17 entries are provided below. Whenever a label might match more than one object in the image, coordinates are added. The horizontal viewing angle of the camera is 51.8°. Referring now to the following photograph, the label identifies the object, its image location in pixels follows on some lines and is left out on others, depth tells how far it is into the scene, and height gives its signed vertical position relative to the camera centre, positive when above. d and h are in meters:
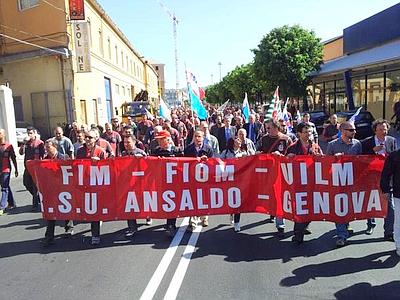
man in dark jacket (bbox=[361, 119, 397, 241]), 5.98 -0.63
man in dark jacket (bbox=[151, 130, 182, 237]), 6.84 -0.56
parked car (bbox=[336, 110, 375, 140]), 18.69 -0.92
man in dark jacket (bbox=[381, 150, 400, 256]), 5.13 -0.98
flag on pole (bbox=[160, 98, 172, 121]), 14.10 +0.07
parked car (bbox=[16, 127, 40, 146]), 21.35 -0.70
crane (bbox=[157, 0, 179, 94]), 86.68 +11.53
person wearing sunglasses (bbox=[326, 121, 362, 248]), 5.95 -0.63
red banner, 6.44 -1.14
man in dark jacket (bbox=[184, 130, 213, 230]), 6.90 -0.63
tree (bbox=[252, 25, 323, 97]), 31.17 +3.83
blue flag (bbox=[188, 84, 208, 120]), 10.79 +0.22
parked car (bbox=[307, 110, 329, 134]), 23.81 -0.68
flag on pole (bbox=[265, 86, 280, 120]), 12.58 +0.00
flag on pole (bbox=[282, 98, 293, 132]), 14.24 -0.23
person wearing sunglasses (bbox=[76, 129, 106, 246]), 6.96 -0.56
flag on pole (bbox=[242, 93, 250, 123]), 15.17 +0.04
